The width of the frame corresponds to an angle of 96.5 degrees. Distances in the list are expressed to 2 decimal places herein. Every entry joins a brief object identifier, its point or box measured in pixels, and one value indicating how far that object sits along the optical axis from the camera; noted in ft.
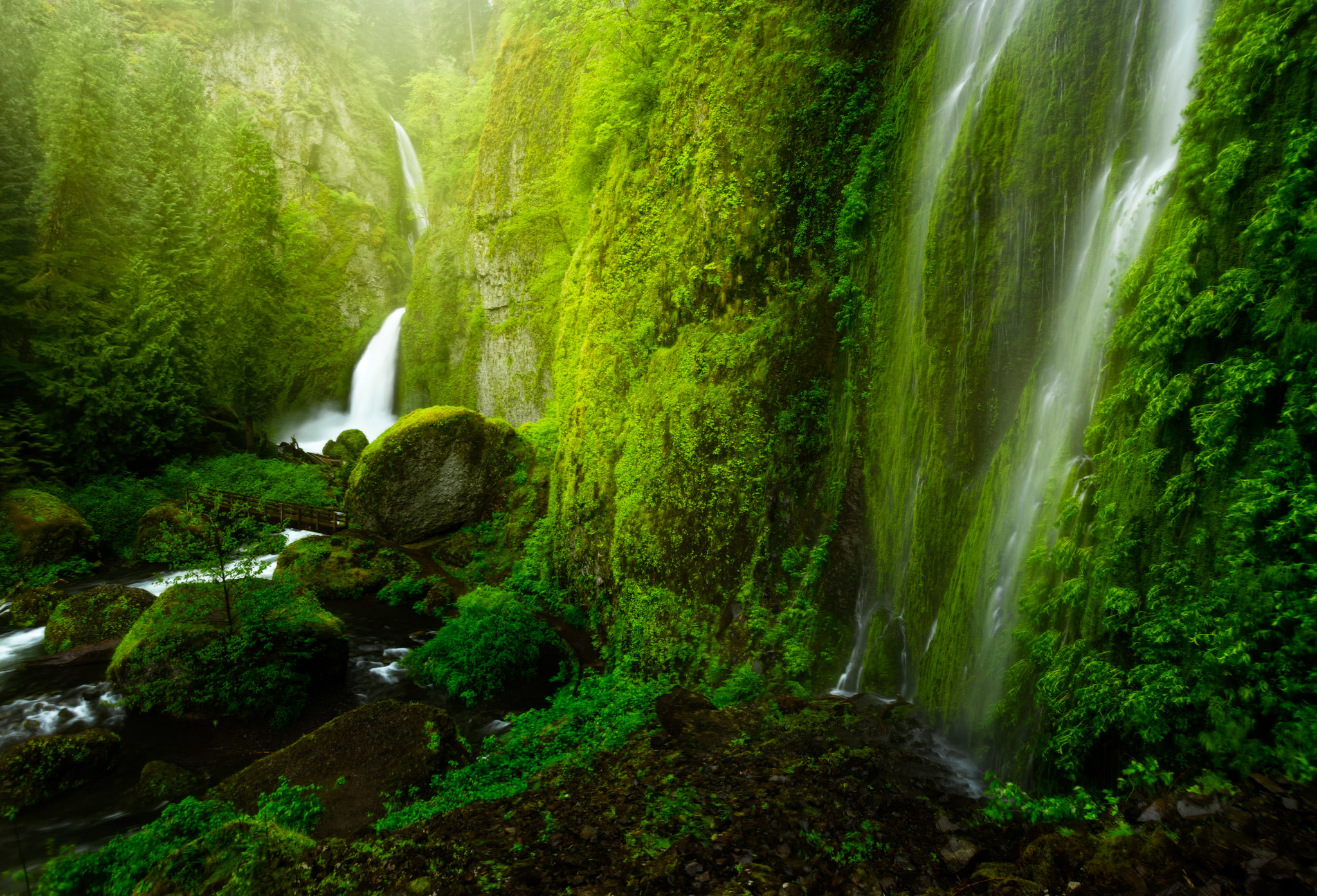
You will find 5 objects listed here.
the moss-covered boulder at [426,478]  48.01
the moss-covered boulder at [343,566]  41.98
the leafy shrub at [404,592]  41.50
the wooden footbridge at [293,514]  50.80
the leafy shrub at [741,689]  22.66
